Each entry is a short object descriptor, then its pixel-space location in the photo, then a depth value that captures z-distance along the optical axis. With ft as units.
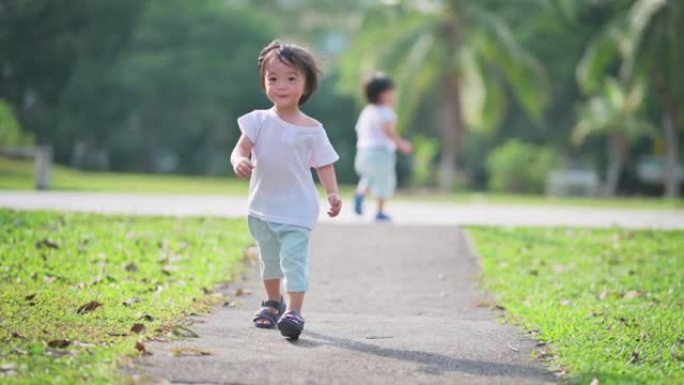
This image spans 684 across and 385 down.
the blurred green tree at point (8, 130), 200.23
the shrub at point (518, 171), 237.04
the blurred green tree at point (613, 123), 266.77
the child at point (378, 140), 89.71
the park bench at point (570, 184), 234.58
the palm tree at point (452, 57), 208.64
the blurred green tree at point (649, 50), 205.15
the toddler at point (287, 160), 42.09
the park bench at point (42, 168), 134.31
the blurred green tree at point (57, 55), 241.35
